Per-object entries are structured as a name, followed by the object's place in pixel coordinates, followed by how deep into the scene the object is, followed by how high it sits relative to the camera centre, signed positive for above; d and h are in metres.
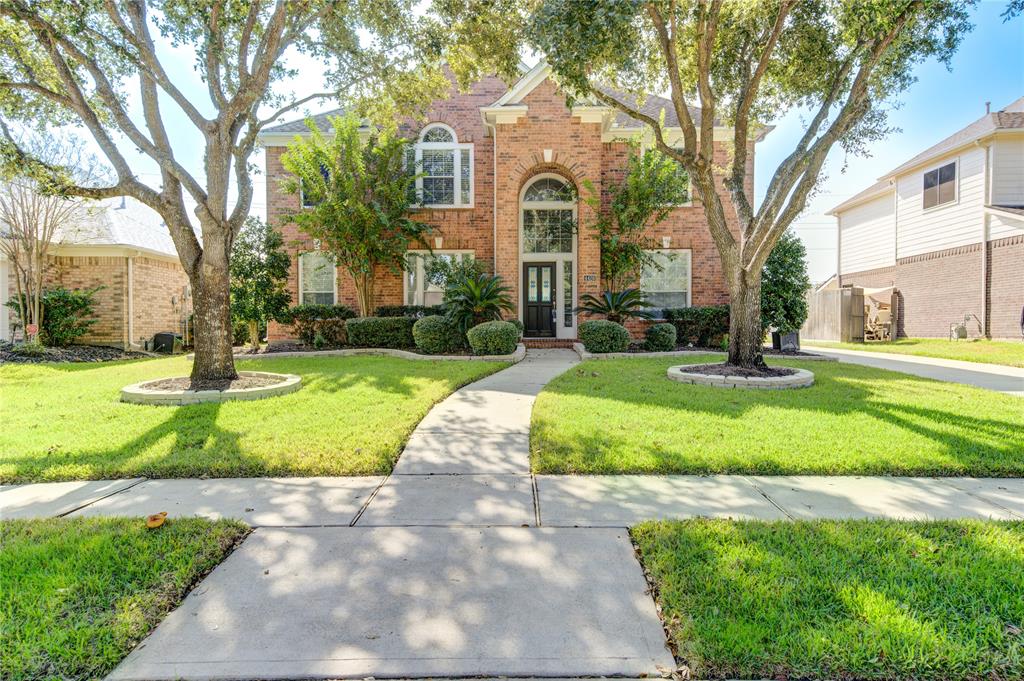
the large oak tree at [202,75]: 6.52 +3.64
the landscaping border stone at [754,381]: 7.06 -0.83
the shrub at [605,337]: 10.81 -0.28
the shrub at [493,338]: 10.27 -0.29
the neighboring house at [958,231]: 14.10 +3.04
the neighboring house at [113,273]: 14.07 +1.50
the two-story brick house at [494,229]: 13.97 +2.73
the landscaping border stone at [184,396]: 6.13 -0.91
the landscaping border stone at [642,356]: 10.66 -0.69
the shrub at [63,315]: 12.88 +0.23
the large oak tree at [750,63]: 6.32 +3.80
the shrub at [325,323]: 13.22 +0.02
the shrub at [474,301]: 11.08 +0.52
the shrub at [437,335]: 10.88 -0.24
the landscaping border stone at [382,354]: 10.30 -0.70
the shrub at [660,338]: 11.56 -0.32
